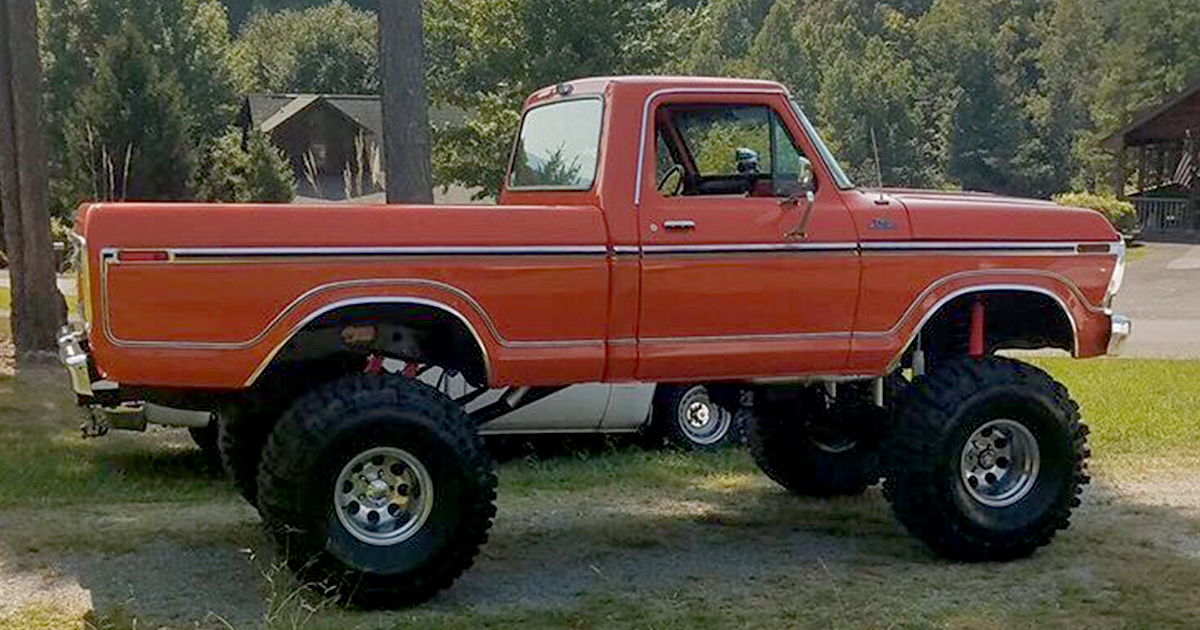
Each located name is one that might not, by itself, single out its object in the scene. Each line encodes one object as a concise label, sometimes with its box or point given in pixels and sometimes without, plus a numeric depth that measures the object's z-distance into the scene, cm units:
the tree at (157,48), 5459
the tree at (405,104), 1157
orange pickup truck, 580
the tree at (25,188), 1384
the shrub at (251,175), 4038
